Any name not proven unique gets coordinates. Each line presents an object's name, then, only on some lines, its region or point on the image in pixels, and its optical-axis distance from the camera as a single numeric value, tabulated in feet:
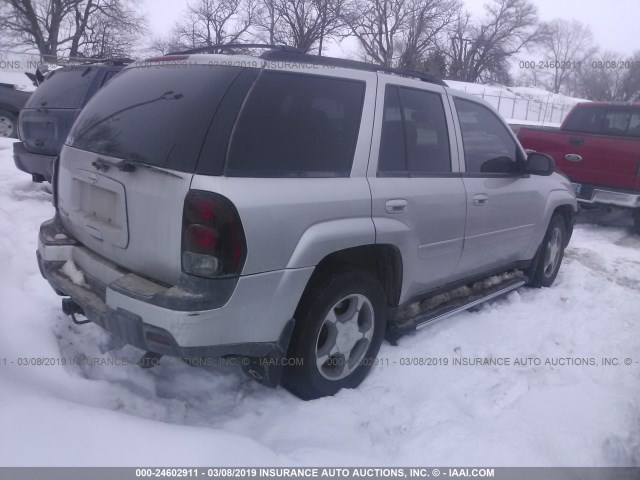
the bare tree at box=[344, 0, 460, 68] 139.42
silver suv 7.67
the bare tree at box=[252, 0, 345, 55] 110.93
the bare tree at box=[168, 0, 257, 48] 127.13
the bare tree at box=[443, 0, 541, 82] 169.12
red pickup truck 23.67
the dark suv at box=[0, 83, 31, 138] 33.32
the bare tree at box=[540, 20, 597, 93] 187.15
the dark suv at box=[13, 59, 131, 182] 20.25
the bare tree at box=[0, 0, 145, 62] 123.85
